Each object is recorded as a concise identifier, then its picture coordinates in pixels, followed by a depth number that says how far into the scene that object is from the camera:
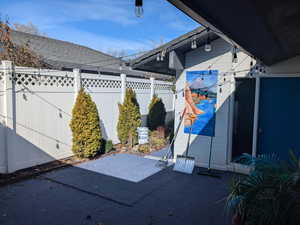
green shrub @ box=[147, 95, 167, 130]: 9.40
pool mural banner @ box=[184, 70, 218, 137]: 5.68
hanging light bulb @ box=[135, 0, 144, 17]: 1.56
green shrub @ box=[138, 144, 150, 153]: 7.23
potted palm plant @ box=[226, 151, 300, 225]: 1.88
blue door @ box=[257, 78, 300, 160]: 4.96
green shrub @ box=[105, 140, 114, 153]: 6.92
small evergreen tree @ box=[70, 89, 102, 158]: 6.00
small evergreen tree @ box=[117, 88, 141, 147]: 7.73
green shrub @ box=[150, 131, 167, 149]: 7.89
